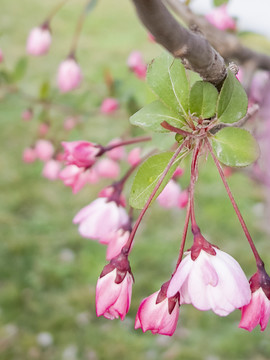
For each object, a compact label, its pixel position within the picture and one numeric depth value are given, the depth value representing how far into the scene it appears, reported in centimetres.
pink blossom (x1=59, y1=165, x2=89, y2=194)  27
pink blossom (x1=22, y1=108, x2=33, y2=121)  55
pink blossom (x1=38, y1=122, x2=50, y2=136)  58
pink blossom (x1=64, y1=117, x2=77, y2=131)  60
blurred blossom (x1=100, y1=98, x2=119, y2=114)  55
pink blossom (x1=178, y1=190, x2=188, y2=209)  37
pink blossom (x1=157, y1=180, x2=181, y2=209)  35
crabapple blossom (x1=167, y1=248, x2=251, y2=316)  19
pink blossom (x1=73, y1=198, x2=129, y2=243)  27
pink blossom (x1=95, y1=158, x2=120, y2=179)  57
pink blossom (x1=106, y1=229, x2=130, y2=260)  24
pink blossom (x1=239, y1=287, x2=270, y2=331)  20
